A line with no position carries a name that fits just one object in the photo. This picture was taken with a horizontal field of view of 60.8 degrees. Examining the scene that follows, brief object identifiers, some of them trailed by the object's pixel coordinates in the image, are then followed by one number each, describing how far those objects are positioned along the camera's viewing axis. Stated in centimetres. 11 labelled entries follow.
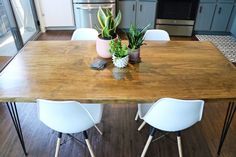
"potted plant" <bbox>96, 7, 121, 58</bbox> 157
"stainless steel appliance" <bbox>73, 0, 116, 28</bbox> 375
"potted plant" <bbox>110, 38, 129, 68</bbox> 150
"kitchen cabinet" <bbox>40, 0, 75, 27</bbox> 401
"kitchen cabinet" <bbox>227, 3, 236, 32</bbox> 394
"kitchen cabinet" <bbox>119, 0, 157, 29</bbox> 395
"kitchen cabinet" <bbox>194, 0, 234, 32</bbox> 387
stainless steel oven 385
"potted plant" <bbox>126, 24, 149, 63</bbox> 153
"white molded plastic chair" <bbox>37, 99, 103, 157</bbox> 116
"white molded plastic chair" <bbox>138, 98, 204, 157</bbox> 119
